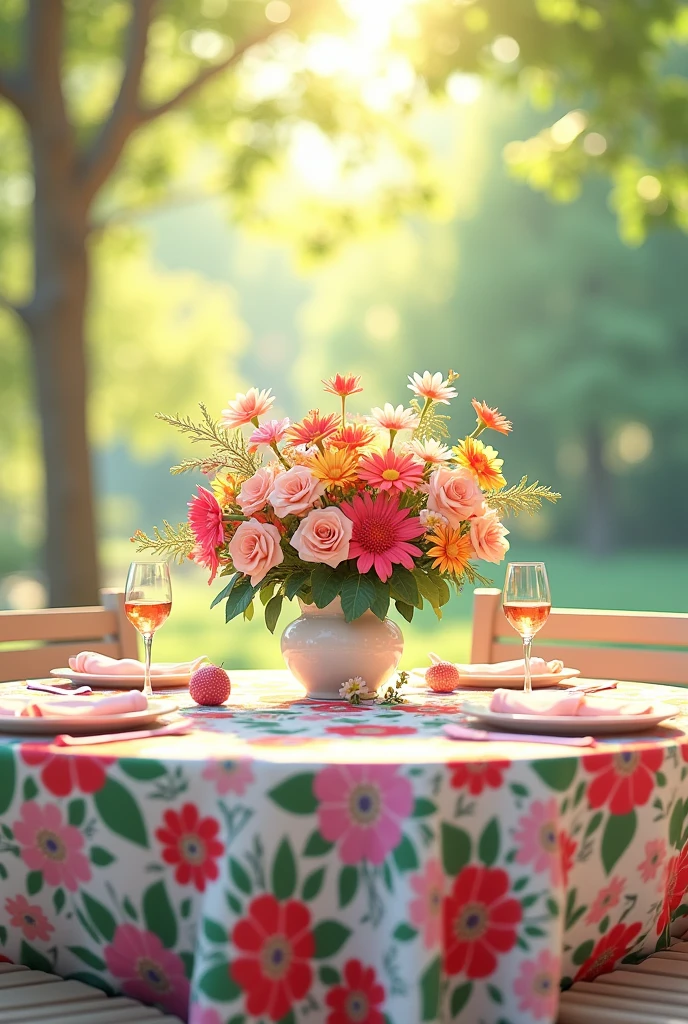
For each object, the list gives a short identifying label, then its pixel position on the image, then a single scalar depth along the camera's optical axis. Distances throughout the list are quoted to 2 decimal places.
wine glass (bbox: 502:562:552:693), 2.25
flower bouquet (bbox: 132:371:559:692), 2.29
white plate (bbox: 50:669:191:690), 2.59
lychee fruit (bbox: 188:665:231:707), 2.36
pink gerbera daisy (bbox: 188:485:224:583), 2.38
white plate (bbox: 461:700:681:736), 1.94
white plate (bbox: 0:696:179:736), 1.97
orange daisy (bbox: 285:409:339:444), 2.37
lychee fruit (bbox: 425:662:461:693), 2.59
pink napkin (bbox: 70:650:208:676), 2.64
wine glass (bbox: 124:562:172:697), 2.31
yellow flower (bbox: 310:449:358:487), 2.30
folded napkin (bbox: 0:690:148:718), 2.04
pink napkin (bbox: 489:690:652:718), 2.01
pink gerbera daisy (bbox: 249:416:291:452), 2.44
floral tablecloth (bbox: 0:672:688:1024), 1.68
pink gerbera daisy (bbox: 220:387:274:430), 2.48
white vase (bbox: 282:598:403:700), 2.42
